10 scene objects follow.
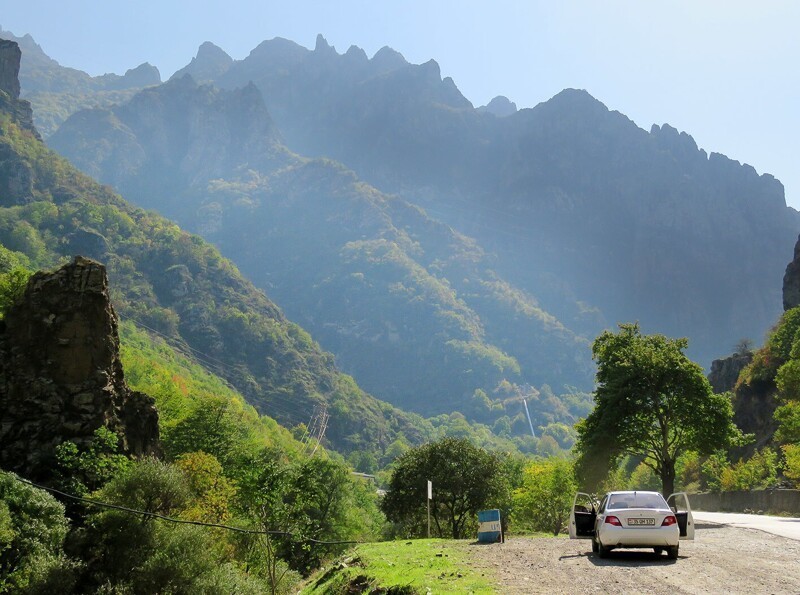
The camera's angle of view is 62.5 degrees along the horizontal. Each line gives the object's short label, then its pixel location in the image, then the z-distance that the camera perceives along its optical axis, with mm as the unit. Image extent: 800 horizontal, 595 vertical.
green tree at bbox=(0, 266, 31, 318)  61000
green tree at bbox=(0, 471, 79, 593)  35031
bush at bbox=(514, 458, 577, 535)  70875
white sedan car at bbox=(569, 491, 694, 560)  17656
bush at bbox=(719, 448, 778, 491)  63000
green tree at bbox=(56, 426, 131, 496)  41406
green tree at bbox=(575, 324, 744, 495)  44562
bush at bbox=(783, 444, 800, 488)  48531
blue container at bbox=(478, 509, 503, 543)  27609
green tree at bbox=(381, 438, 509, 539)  50938
